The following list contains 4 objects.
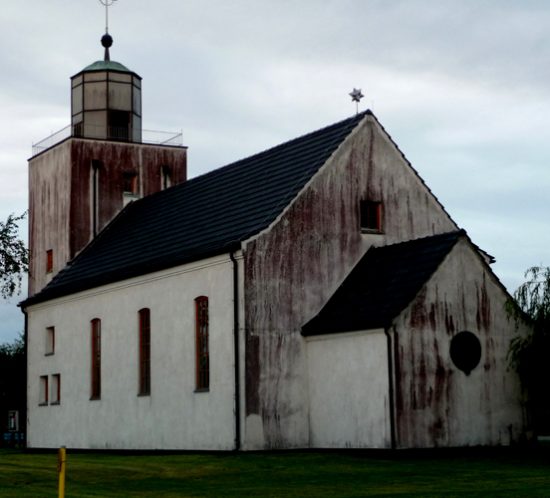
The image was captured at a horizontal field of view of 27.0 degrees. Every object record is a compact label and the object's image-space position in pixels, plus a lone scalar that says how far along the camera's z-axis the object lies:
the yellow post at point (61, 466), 14.61
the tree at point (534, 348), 30.92
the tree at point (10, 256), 38.72
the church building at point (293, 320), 31.42
